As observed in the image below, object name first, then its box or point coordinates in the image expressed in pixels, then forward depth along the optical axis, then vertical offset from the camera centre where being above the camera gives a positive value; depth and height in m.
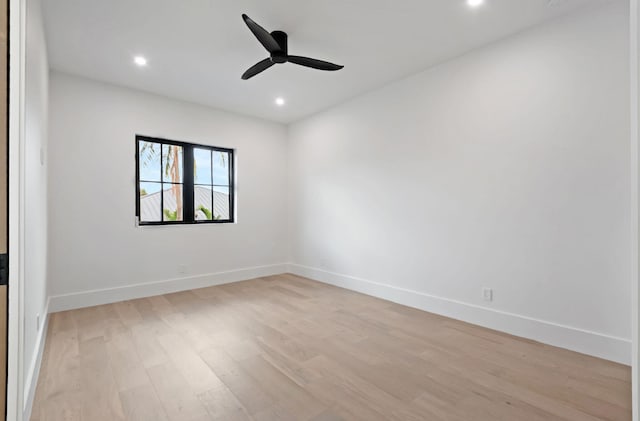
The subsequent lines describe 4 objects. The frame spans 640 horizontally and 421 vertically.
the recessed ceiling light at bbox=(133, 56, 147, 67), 3.16 +1.58
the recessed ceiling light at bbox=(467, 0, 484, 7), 2.34 +1.60
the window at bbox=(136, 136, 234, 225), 4.12 +0.40
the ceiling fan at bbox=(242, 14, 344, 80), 2.41 +1.36
